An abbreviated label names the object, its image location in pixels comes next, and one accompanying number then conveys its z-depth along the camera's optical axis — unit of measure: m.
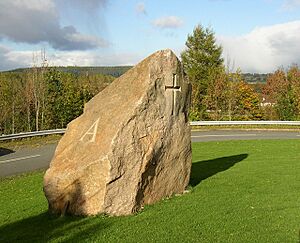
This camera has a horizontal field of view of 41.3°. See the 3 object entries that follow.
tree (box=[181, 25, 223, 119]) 48.28
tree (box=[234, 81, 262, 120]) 45.29
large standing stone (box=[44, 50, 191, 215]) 8.39
